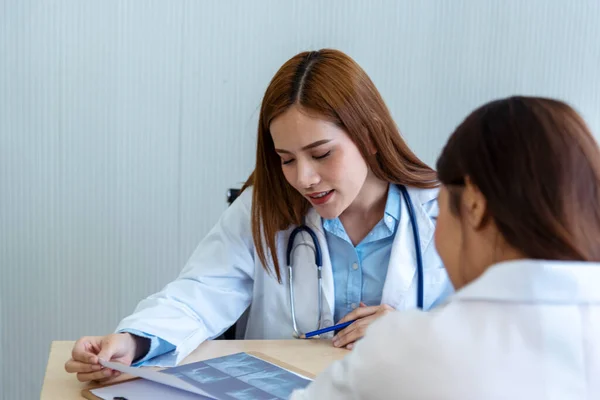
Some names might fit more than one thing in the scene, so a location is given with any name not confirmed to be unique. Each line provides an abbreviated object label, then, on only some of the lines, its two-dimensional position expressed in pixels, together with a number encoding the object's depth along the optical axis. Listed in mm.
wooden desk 1116
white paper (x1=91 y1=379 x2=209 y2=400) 1047
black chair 1615
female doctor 1402
